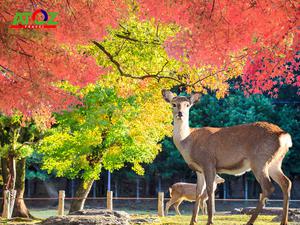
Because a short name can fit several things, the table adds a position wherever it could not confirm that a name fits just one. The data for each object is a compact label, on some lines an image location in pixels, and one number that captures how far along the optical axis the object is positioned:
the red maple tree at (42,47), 9.94
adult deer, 10.67
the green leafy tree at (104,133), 20.12
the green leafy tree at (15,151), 23.53
